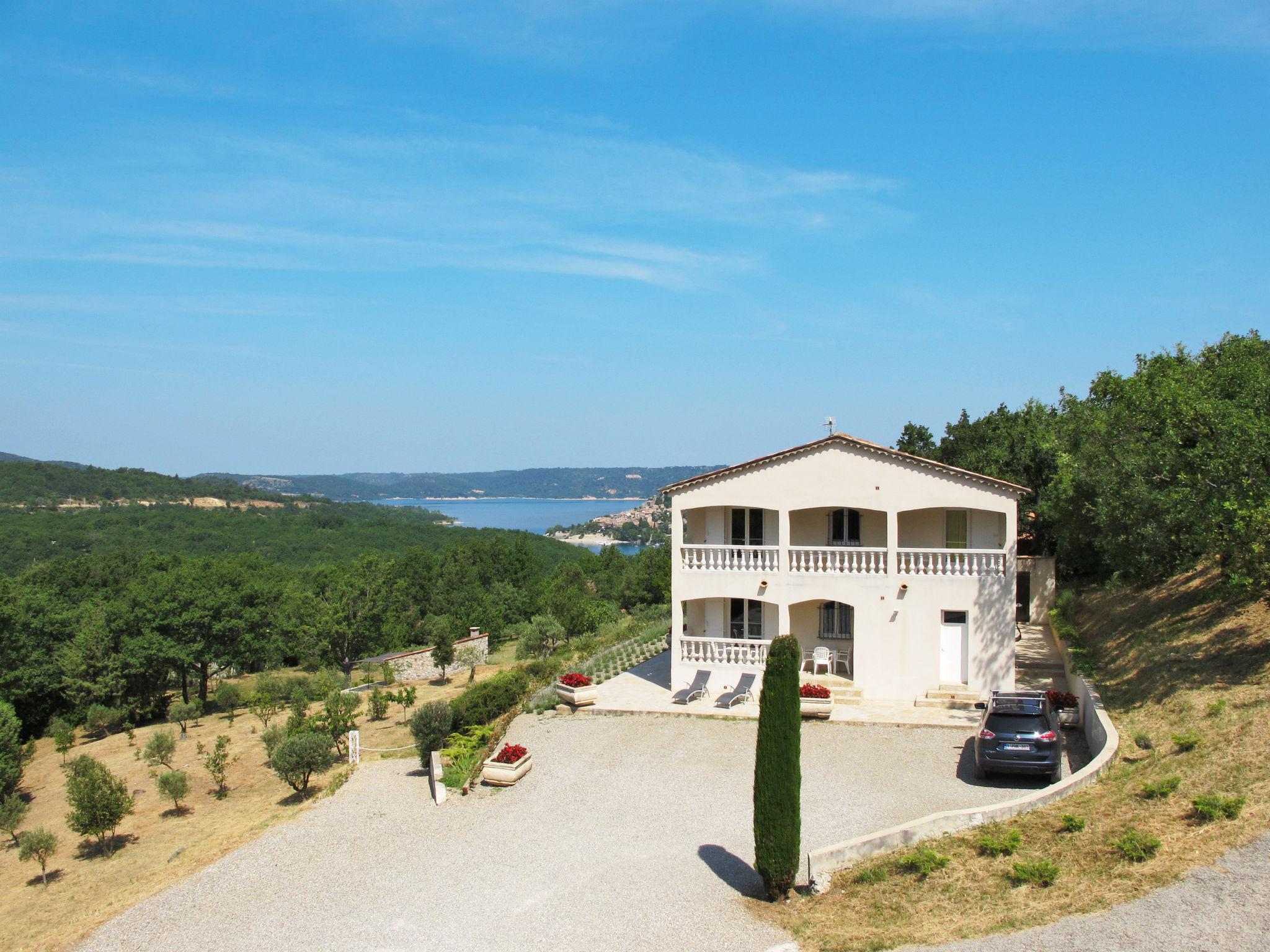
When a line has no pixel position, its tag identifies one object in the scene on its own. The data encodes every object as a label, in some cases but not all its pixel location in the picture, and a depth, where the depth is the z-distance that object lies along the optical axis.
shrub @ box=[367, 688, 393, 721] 28.50
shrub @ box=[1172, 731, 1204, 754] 13.08
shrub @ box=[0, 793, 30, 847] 23.28
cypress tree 11.09
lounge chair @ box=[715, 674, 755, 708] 20.97
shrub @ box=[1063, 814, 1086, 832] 11.30
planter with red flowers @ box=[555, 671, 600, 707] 21.55
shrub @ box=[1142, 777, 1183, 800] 11.72
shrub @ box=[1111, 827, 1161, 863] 10.14
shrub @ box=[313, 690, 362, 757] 23.53
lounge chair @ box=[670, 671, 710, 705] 21.64
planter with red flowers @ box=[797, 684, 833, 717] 19.66
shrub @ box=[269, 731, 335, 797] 20.11
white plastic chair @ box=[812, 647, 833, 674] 22.09
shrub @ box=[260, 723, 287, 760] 25.00
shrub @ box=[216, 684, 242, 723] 39.34
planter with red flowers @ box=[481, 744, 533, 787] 16.52
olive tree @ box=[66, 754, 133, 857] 19.78
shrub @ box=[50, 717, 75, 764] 35.84
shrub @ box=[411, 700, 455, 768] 18.69
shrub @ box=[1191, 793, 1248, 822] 10.65
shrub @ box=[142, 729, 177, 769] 27.23
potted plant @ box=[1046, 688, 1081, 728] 17.80
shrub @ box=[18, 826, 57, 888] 19.36
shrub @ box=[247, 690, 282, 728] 32.56
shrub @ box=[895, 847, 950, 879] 10.94
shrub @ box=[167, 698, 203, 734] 35.84
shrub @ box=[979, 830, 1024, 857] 11.09
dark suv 14.63
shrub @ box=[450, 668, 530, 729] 20.29
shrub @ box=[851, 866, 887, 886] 11.10
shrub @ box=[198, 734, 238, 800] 23.78
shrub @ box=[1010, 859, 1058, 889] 10.17
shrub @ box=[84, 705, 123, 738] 39.31
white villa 20.95
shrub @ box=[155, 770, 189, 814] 22.59
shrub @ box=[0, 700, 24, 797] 28.42
